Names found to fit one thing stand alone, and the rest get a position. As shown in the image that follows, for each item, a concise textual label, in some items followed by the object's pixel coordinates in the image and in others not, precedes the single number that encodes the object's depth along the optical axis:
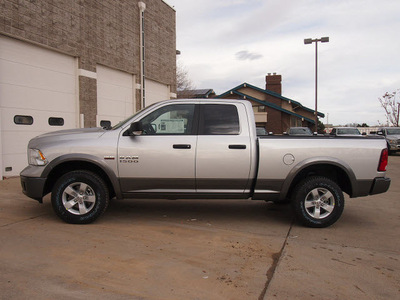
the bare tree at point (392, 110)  40.05
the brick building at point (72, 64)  9.00
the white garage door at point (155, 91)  15.33
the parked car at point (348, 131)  21.74
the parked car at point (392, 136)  20.00
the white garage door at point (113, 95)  12.31
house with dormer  35.34
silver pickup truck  4.96
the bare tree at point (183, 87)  35.45
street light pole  25.80
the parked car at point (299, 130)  23.79
